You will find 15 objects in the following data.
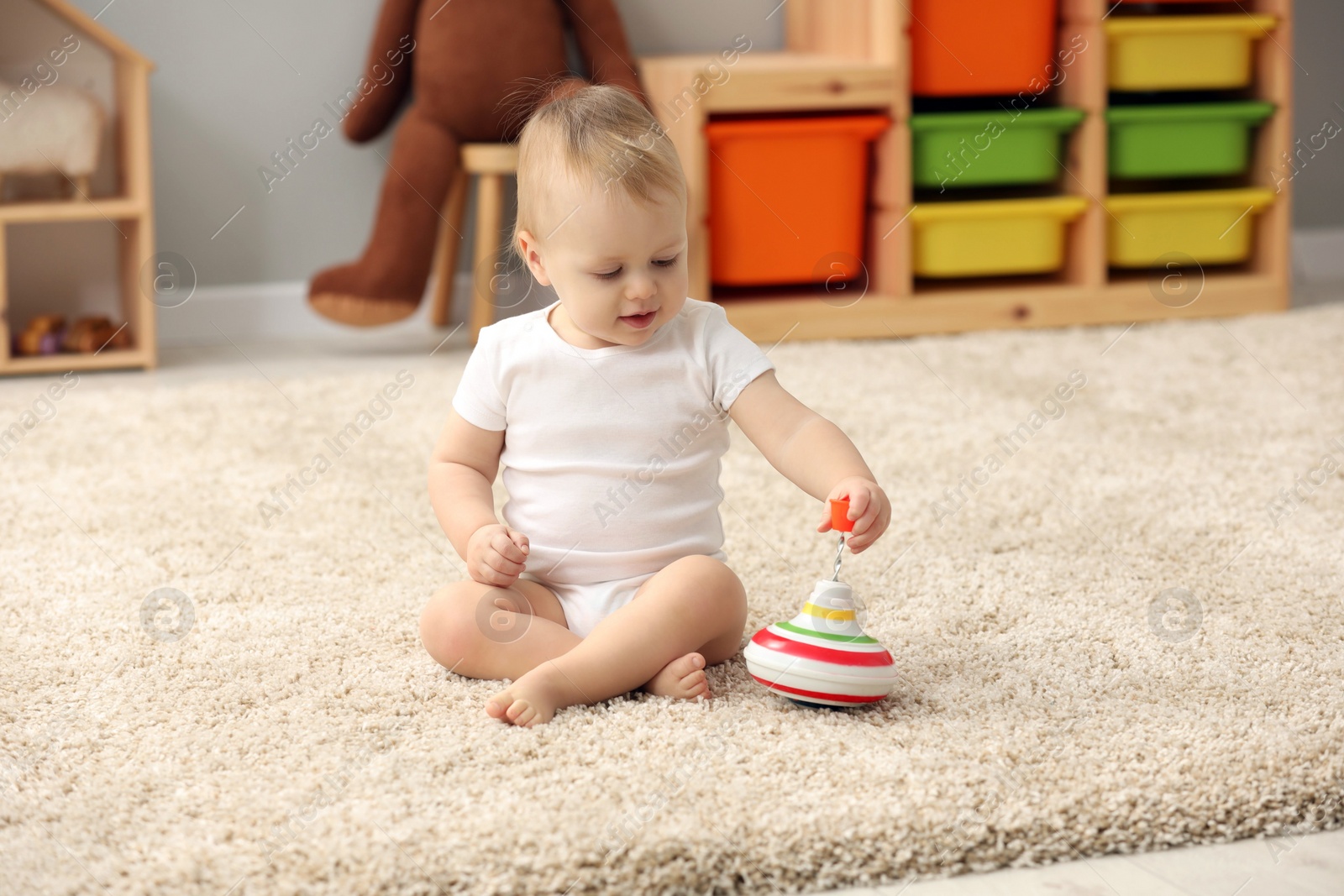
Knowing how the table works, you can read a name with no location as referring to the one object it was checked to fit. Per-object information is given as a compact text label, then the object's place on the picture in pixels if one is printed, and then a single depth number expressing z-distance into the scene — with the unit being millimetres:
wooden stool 6092
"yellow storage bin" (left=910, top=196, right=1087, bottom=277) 6200
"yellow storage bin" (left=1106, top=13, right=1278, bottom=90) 6189
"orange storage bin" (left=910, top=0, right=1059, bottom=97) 6155
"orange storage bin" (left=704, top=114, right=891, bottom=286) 6135
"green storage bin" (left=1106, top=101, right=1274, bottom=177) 6233
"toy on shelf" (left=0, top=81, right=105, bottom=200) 5982
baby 3859
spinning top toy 3630
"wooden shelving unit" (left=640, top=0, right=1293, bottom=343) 6121
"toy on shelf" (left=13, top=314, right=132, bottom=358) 6074
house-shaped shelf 5998
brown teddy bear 6128
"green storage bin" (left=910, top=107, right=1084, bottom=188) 6178
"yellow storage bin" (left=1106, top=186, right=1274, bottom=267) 6257
